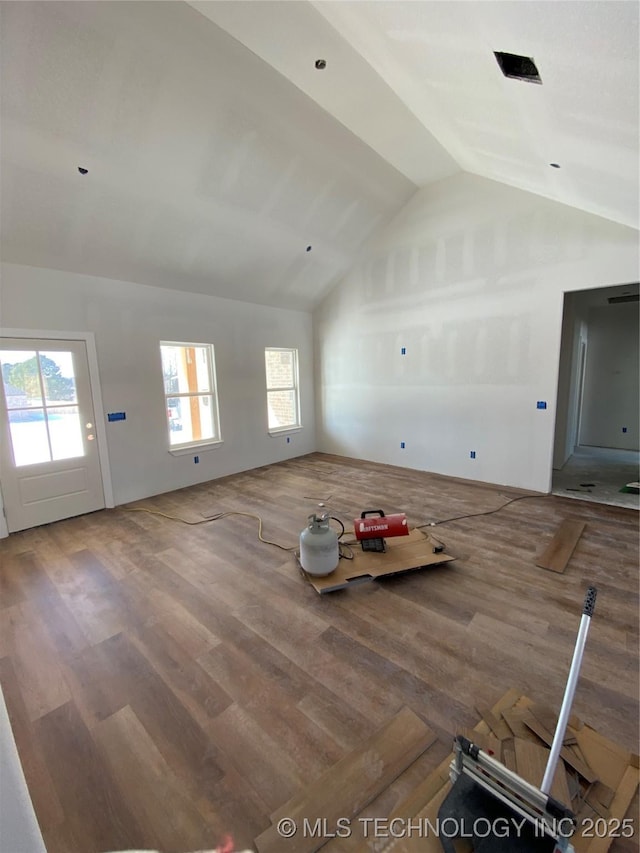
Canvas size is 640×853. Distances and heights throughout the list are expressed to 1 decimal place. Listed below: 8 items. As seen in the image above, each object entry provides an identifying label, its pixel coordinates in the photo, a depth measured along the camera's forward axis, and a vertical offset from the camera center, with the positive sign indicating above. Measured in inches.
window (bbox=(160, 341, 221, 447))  204.8 -7.7
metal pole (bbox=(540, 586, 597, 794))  42.8 -38.9
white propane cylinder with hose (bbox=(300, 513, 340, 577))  106.4 -51.5
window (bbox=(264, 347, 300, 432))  259.8 -7.4
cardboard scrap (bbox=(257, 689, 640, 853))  48.3 -63.5
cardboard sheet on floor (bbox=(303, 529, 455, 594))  107.0 -60.4
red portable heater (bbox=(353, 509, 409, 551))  120.9 -52.2
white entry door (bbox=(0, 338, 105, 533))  146.1 -21.8
